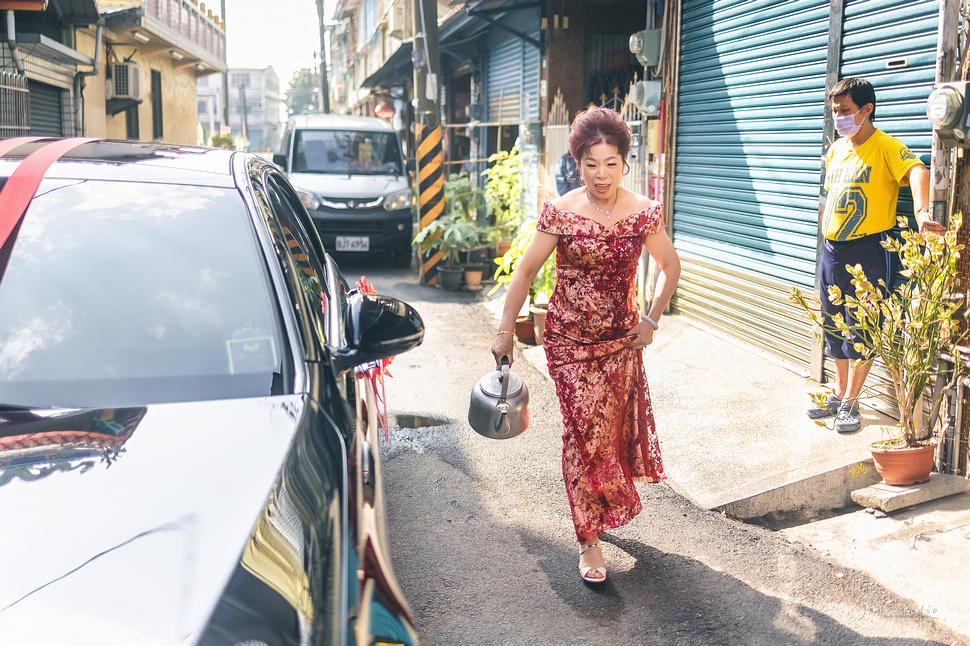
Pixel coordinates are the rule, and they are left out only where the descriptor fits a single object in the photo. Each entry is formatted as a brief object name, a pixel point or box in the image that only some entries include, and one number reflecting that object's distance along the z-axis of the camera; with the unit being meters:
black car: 1.48
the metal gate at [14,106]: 12.35
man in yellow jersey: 4.73
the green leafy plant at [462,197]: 12.49
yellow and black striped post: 11.76
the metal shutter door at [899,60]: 4.90
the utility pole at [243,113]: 65.25
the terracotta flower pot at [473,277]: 11.30
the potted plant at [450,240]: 11.27
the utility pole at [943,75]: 4.44
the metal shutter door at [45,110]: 15.34
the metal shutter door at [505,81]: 14.52
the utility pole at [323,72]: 34.56
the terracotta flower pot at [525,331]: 7.94
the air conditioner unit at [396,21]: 18.58
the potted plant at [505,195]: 11.85
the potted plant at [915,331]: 4.16
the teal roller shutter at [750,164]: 6.19
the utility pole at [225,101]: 37.64
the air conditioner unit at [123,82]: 19.86
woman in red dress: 3.49
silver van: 12.39
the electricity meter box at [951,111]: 4.11
